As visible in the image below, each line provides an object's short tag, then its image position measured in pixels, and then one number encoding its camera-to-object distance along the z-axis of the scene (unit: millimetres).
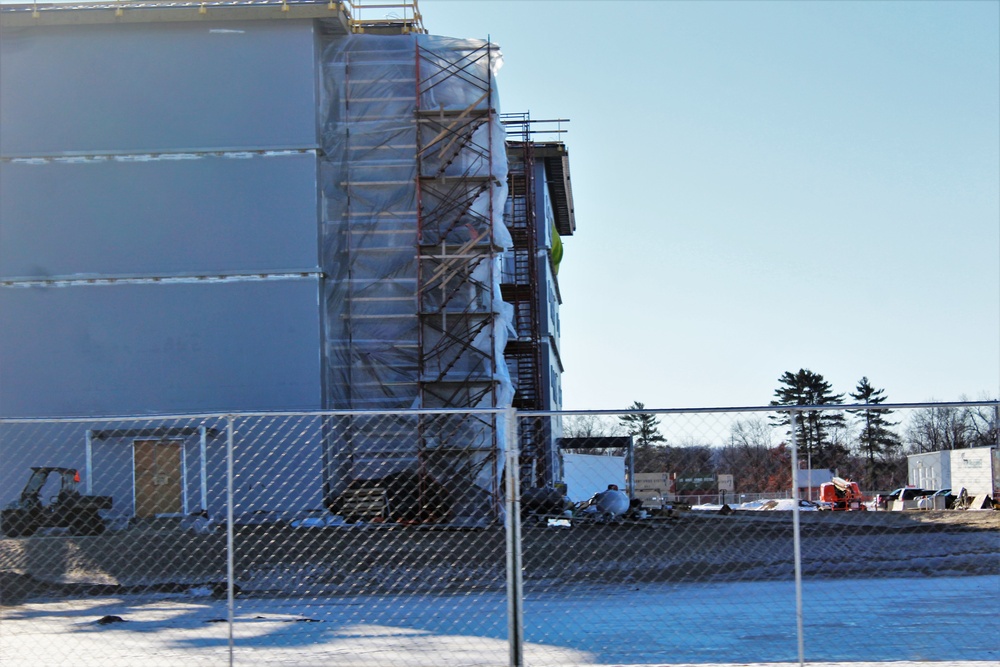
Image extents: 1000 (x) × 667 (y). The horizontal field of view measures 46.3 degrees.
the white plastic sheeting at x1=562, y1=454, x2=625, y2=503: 56906
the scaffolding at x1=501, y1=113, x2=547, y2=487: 49500
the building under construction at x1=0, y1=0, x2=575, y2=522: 32500
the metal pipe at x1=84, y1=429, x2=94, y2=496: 31141
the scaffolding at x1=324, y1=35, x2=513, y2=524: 33031
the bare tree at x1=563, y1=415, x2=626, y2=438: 64944
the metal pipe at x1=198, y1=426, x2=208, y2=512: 31053
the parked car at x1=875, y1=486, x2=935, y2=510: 55000
